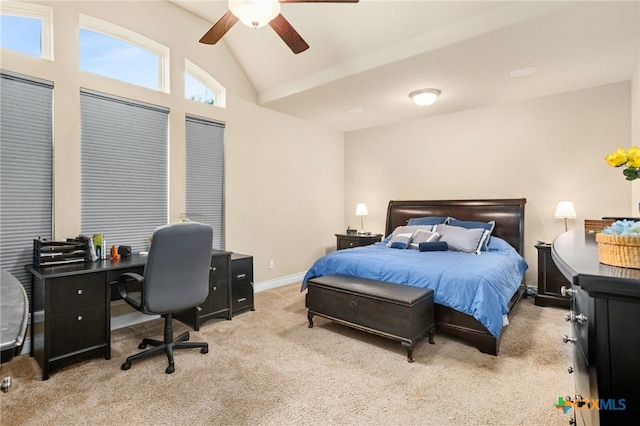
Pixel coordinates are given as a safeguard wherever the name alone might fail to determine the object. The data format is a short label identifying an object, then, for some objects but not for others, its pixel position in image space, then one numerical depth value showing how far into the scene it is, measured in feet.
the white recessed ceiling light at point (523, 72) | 11.05
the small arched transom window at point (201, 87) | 12.61
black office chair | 7.32
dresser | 2.55
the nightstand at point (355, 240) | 16.92
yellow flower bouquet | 3.57
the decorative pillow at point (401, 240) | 13.51
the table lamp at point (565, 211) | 12.35
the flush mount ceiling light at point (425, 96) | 12.69
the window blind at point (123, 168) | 9.95
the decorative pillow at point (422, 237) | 13.24
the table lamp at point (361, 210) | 17.93
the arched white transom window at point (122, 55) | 10.07
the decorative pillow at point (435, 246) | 12.42
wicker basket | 2.92
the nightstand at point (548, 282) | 12.21
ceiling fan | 6.56
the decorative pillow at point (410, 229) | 14.19
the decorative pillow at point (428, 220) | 15.12
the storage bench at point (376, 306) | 8.31
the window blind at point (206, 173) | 12.52
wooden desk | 7.55
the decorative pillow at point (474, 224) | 13.70
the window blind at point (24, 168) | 8.46
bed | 8.49
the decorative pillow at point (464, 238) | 12.28
